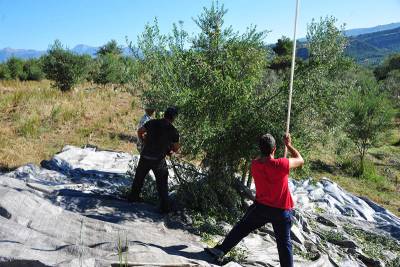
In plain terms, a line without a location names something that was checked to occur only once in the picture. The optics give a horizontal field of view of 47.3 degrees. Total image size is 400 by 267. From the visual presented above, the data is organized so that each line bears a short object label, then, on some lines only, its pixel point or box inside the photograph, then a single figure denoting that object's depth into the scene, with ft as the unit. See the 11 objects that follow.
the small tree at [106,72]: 87.56
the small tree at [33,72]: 112.78
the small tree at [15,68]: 112.12
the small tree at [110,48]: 142.92
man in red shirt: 17.06
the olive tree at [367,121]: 55.98
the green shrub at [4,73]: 105.40
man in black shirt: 22.20
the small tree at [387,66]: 169.89
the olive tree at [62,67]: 71.90
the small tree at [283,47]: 144.81
